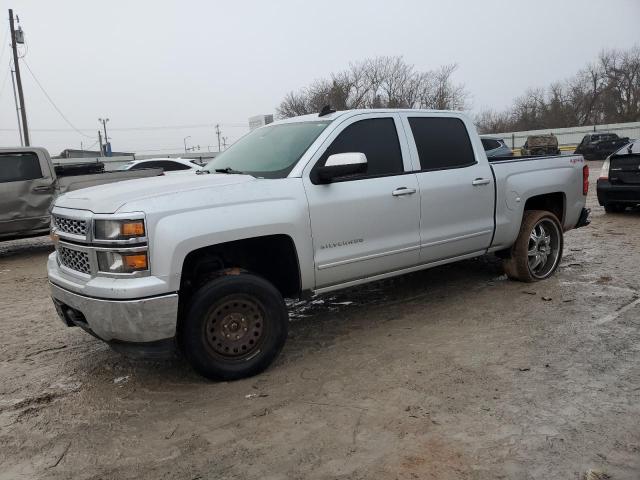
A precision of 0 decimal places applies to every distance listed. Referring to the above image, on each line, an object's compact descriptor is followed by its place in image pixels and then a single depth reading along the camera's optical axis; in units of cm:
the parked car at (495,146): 1851
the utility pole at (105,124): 6912
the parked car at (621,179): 1025
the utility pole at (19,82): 2588
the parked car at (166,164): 1523
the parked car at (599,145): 3262
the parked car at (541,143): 3191
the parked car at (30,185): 939
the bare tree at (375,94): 4856
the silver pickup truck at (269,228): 344
